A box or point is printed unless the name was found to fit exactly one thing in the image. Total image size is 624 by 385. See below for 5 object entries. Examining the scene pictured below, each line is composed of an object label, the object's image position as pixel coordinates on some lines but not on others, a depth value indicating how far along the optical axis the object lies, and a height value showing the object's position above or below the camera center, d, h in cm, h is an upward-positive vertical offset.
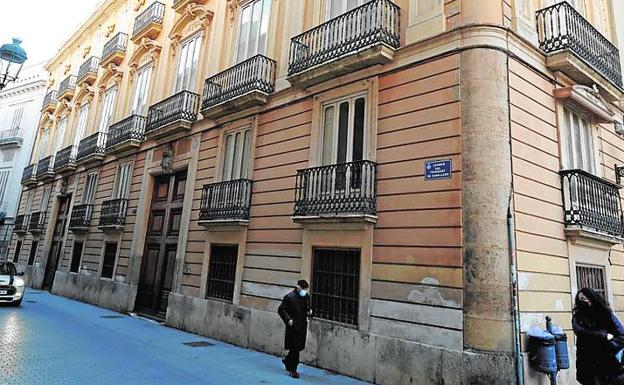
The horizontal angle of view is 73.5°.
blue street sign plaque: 653 +186
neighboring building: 2698 +832
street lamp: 994 +469
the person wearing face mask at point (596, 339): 439 -41
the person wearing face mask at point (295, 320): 685 -66
